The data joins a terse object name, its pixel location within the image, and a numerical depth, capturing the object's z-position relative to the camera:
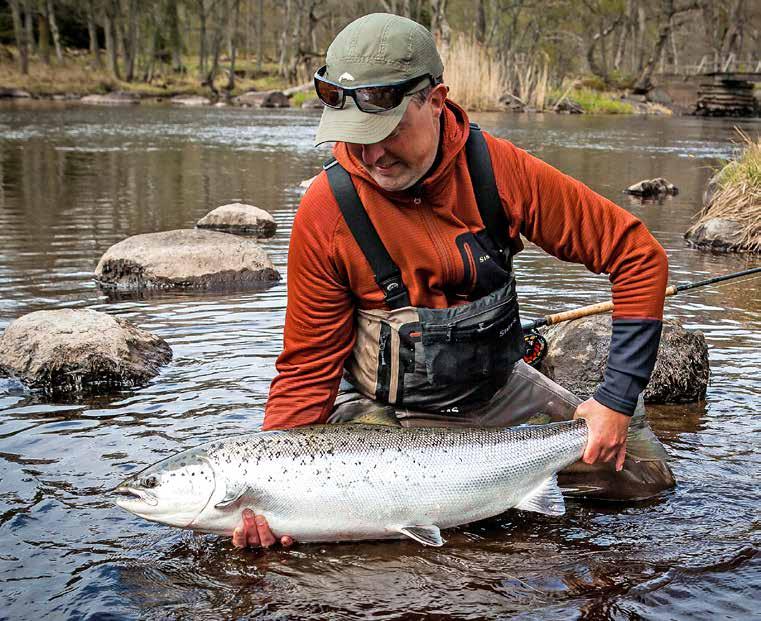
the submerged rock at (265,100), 50.56
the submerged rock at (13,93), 51.53
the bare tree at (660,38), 59.41
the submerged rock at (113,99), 50.56
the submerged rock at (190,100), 52.81
